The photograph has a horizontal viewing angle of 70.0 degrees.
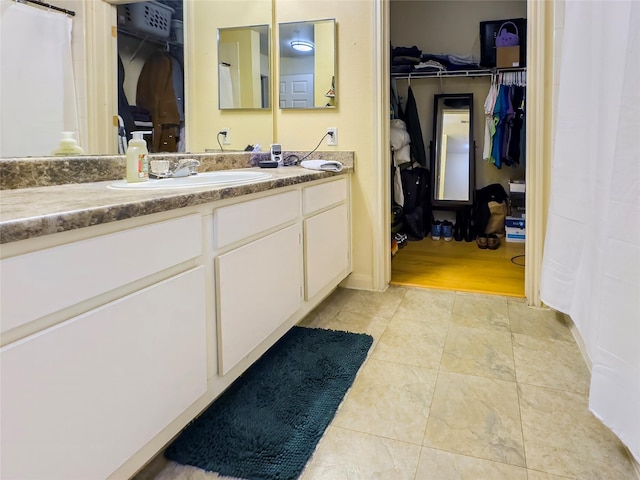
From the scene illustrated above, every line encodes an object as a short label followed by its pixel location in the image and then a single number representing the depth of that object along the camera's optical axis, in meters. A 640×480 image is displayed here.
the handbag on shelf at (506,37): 4.18
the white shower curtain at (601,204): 1.09
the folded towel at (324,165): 2.40
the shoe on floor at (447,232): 4.46
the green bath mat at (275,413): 1.29
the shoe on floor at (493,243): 4.05
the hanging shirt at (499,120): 4.20
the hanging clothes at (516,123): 4.20
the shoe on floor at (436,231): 4.50
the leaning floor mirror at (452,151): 4.56
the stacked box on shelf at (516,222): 4.23
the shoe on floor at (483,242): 4.08
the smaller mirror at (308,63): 2.71
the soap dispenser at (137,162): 1.54
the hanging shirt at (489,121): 4.27
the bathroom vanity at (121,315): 0.80
